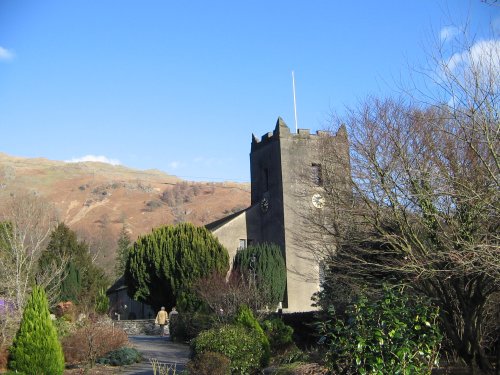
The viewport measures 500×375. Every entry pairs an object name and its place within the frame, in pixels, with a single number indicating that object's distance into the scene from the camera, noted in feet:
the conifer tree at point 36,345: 43.75
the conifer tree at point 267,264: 109.50
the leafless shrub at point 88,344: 53.62
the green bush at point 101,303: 93.48
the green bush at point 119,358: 55.31
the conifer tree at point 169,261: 107.45
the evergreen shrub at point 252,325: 43.47
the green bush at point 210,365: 37.81
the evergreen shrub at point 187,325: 74.94
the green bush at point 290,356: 40.24
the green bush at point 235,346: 40.91
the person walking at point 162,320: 95.28
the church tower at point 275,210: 118.83
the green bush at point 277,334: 53.42
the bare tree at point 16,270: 57.00
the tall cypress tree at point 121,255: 194.49
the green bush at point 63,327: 59.17
